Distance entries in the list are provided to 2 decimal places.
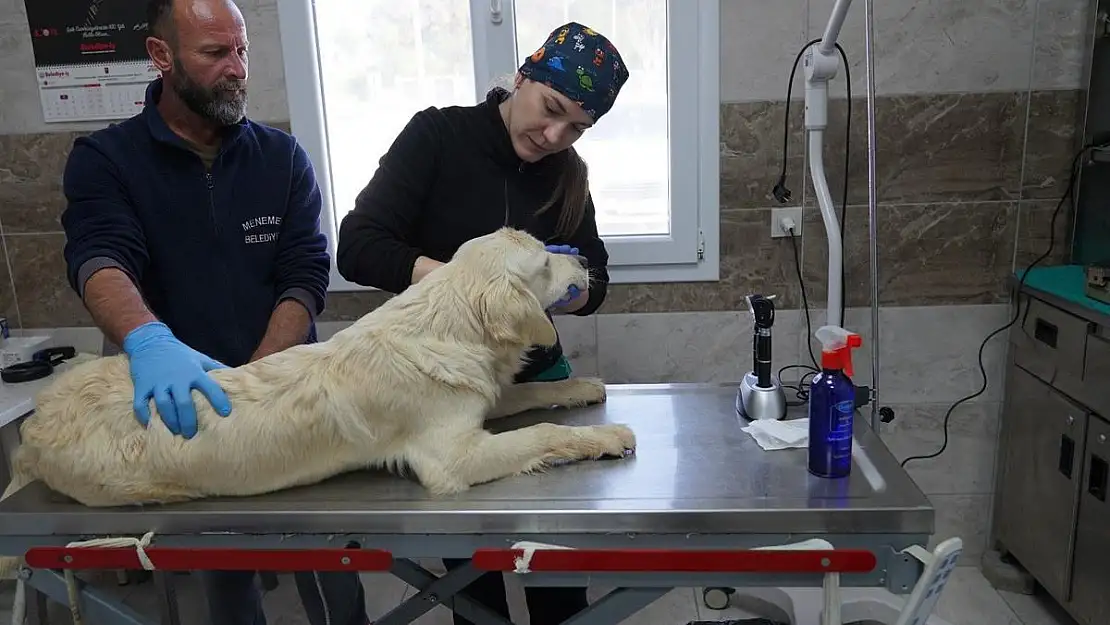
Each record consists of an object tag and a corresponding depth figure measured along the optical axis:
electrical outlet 2.68
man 1.71
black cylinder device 1.66
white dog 1.37
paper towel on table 1.52
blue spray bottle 1.34
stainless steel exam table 1.26
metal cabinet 2.24
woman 1.71
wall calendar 2.68
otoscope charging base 1.67
